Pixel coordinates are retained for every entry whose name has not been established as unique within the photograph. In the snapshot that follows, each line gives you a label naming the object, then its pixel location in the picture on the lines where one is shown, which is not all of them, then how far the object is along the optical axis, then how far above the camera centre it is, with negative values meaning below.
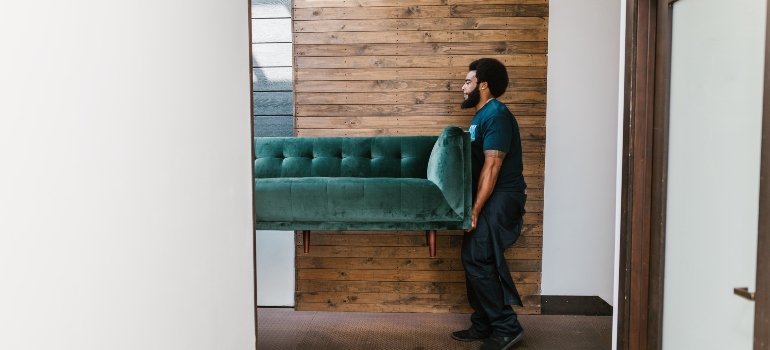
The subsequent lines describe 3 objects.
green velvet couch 2.69 -0.28
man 2.90 -0.40
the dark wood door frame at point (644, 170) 1.88 -0.09
